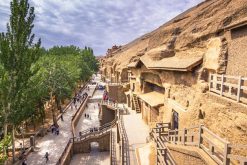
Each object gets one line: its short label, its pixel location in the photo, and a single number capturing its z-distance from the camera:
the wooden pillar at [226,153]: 5.41
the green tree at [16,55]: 14.68
